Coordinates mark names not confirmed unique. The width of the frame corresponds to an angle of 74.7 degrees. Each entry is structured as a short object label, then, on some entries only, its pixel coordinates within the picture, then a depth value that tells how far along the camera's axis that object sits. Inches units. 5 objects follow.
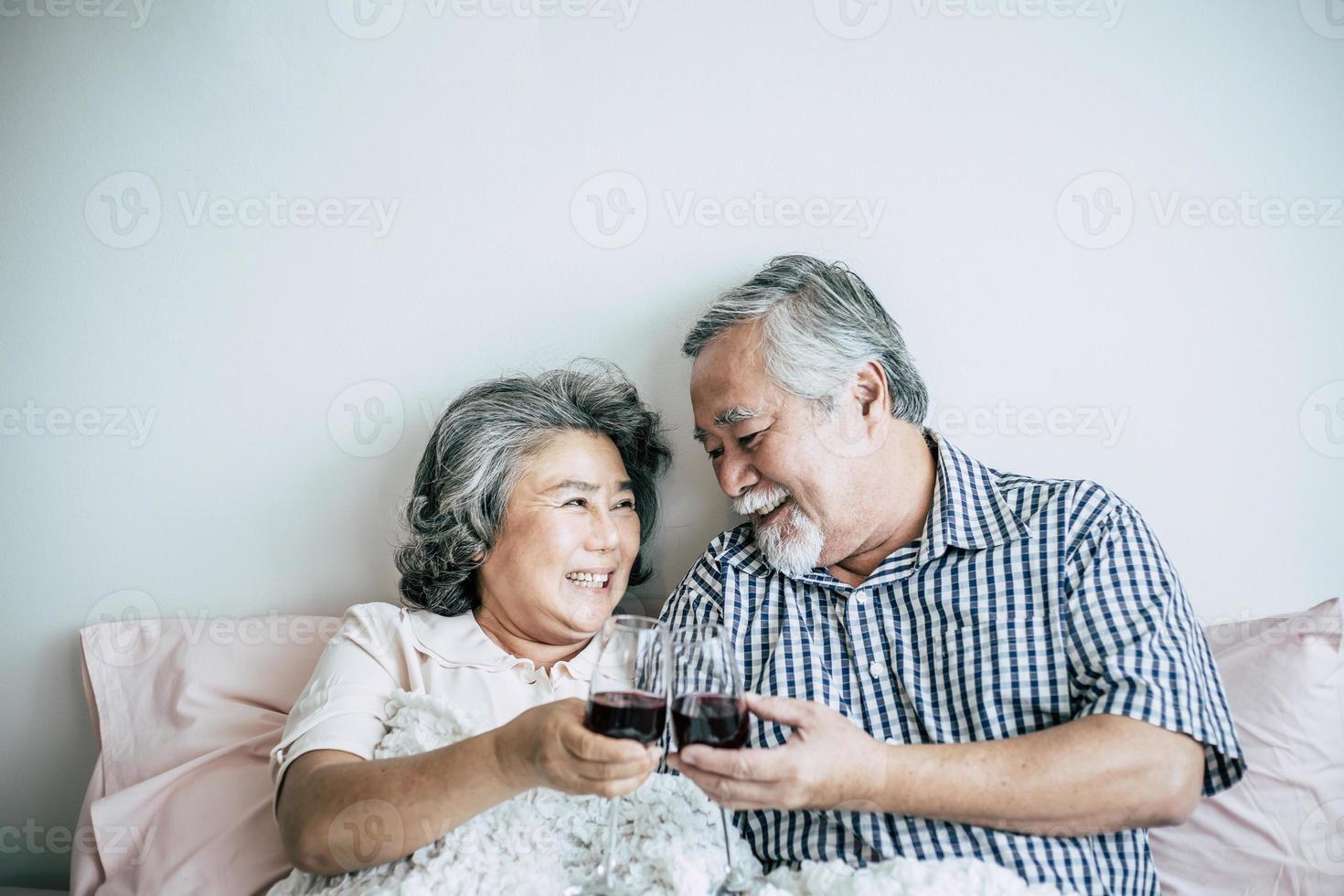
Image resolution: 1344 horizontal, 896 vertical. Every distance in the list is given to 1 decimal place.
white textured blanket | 53.7
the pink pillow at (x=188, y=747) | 68.8
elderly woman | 60.9
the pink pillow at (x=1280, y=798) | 62.8
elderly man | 54.0
